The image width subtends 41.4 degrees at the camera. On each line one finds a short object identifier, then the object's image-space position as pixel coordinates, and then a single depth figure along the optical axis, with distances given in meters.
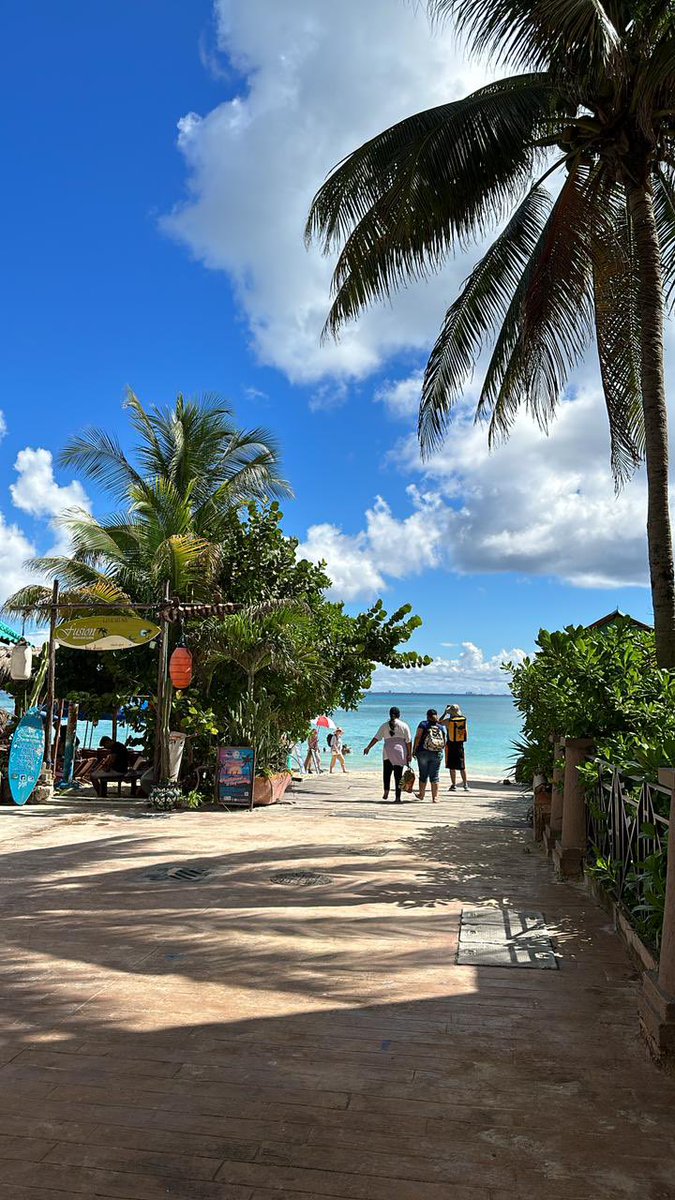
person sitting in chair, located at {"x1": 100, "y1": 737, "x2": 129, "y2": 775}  16.98
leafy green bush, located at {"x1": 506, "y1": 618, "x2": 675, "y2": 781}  6.49
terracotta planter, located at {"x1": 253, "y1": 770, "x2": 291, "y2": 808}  14.27
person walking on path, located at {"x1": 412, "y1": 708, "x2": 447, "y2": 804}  15.13
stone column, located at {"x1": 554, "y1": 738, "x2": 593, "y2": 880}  7.29
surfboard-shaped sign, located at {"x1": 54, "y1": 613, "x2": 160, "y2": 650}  13.77
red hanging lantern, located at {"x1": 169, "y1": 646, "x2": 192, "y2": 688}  13.82
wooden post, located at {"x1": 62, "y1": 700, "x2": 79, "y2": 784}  16.59
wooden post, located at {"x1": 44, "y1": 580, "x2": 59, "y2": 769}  14.01
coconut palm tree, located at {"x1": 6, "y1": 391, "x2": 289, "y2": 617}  16.08
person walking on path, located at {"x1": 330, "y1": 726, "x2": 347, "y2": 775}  25.27
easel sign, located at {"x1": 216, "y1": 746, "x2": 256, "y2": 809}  13.79
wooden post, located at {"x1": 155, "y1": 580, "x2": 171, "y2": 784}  13.76
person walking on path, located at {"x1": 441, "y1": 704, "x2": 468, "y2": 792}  17.89
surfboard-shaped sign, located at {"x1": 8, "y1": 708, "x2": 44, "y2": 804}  13.38
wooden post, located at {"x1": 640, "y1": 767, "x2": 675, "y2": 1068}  3.69
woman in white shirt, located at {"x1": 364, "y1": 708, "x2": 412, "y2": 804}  15.25
